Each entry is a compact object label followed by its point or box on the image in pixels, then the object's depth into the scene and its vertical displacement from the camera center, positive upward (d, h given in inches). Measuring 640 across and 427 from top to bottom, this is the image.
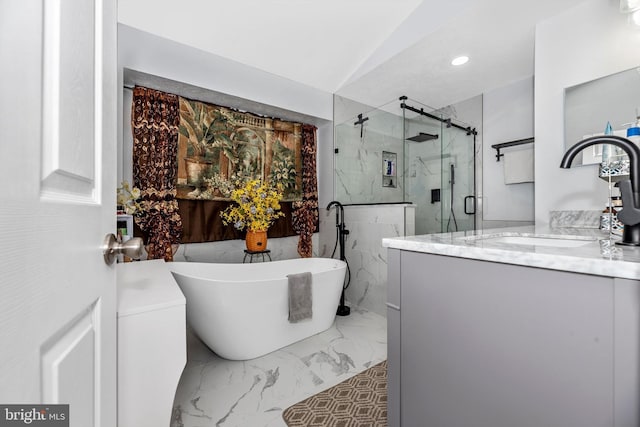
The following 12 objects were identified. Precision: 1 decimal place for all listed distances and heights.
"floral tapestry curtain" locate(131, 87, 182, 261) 95.0 +16.6
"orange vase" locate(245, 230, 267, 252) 112.7 -10.4
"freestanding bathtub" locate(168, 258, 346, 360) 75.4 -27.6
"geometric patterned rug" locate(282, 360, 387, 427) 57.4 -41.2
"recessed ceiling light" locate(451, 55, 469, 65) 98.2 +53.7
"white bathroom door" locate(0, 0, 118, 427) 11.8 +0.4
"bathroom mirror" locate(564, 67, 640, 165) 64.7 +25.9
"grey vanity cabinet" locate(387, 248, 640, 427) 24.4 -13.7
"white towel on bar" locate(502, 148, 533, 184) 109.3 +18.9
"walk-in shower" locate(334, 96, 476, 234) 123.3 +23.7
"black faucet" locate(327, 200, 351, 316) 127.0 -5.9
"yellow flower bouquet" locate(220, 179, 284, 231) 111.3 +2.2
